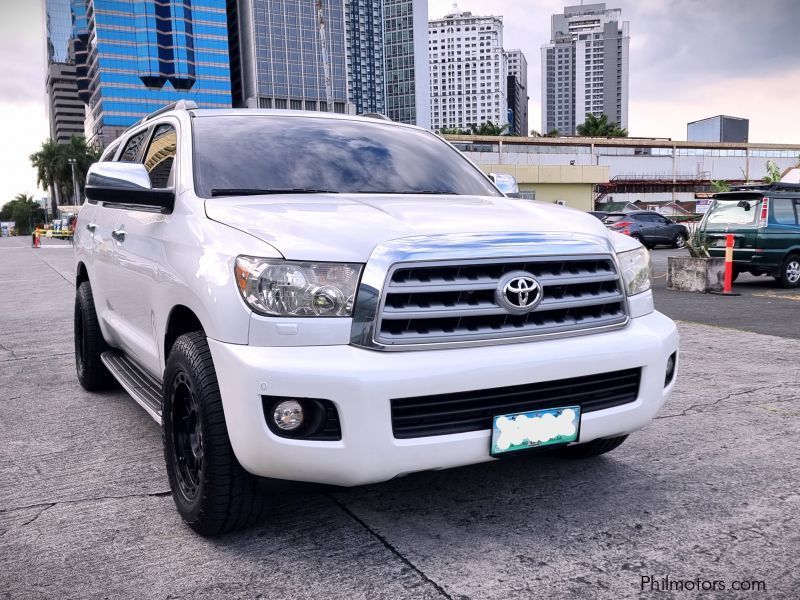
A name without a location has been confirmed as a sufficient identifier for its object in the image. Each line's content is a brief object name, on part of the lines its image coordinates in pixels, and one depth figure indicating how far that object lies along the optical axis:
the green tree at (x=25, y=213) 128.62
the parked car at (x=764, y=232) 12.28
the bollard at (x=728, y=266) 11.44
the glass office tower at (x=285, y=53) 126.19
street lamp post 92.81
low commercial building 69.00
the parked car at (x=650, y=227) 25.19
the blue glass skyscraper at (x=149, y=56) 111.06
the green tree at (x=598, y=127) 84.31
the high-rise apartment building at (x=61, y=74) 175.12
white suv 2.41
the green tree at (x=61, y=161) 98.84
